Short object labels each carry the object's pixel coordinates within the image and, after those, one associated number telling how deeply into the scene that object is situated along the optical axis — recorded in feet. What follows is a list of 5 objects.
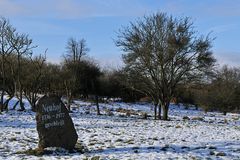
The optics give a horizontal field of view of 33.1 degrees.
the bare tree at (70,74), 136.67
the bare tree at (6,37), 114.83
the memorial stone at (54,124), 44.50
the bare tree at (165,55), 108.37
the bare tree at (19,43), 115.75
